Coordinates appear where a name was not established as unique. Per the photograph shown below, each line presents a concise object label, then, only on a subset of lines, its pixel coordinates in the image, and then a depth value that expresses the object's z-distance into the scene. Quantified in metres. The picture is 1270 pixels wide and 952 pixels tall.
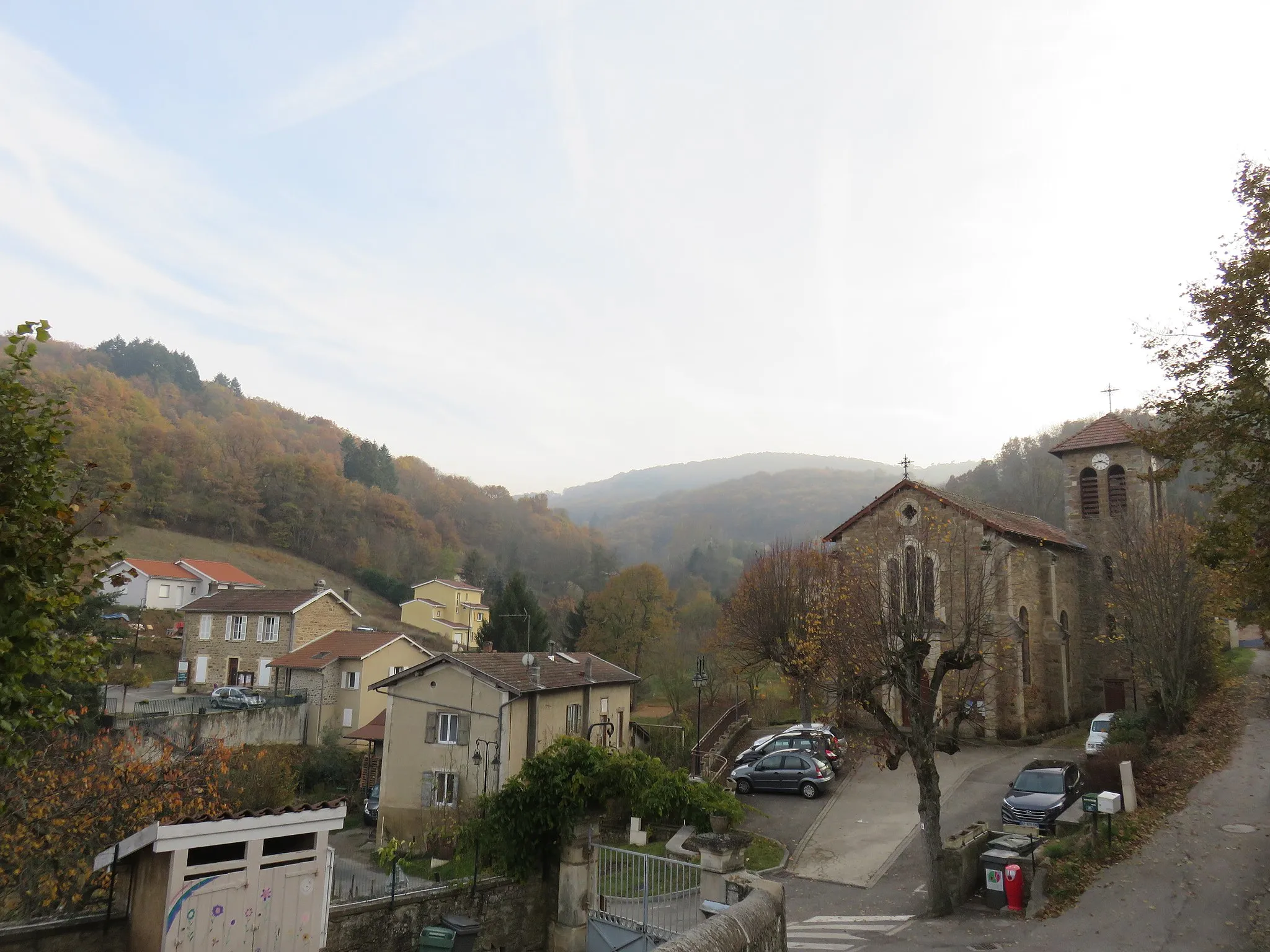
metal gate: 10.30
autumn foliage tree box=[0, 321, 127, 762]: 5.75
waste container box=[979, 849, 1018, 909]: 13.52
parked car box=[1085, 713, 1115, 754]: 23.73
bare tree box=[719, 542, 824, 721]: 30.61
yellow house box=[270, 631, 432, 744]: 36.06
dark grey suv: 17.53
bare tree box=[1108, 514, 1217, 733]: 21.80
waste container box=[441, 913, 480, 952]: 10.79
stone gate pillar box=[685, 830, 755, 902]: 9.52
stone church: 27.48
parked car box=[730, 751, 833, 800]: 22.50
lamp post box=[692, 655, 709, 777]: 24.19
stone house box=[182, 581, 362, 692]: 41.59
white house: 55.72
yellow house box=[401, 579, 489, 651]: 66.75
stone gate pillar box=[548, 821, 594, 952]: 11.64
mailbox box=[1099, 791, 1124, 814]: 13.99
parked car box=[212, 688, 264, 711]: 34.75
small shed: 8.36
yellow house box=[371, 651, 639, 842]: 24.78
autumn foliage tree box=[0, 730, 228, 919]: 13.15
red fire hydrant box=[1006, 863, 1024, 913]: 13.34
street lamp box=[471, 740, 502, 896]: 24.14
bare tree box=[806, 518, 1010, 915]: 14.56
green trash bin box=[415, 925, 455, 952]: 10.67
